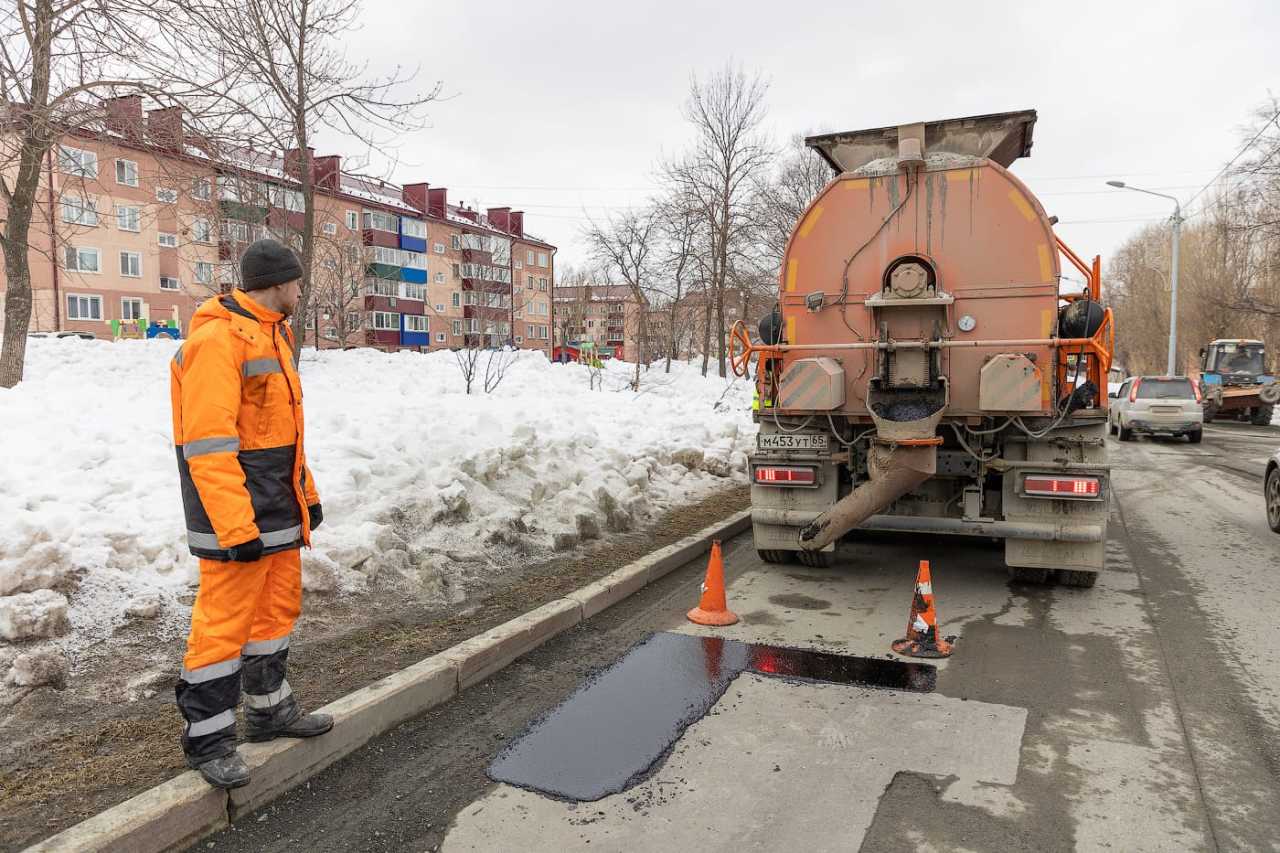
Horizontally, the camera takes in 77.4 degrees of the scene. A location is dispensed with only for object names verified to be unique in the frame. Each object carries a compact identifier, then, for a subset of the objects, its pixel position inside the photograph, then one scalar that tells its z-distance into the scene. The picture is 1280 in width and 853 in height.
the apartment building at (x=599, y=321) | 71.19
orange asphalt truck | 5.75
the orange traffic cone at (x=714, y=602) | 5.49
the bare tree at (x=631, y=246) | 31.27
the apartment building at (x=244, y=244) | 9.54
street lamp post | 34.19
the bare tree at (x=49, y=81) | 7.71
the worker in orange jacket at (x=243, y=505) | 3.00
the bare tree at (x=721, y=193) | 29.94
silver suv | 20.42
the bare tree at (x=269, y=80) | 8.54
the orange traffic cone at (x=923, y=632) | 4.87
